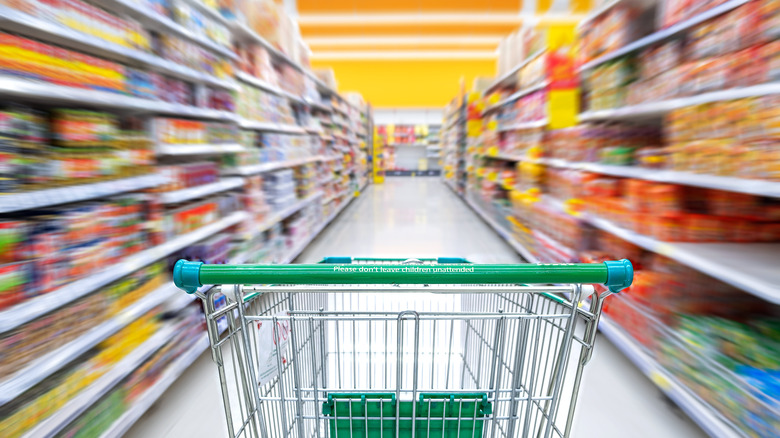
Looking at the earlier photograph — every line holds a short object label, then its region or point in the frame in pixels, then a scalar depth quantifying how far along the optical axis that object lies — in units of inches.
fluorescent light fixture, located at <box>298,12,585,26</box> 364.8
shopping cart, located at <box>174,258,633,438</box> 31.5
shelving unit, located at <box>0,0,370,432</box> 45.4
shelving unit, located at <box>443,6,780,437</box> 53.8
